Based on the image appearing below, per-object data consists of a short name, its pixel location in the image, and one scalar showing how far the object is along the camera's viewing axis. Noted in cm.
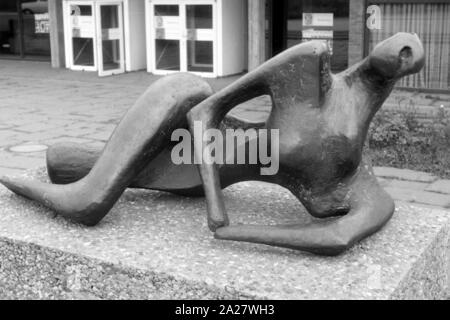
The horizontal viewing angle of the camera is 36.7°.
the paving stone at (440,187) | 584
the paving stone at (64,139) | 778
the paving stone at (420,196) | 548
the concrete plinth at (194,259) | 298
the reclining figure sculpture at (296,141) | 321
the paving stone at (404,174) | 624
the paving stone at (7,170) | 644
